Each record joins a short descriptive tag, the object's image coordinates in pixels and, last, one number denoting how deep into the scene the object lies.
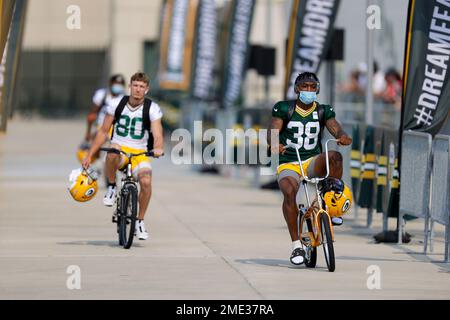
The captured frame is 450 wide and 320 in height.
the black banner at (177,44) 41.03
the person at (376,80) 33.05
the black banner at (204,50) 34.56
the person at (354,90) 33.28
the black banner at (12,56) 21.34
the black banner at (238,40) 29.39
